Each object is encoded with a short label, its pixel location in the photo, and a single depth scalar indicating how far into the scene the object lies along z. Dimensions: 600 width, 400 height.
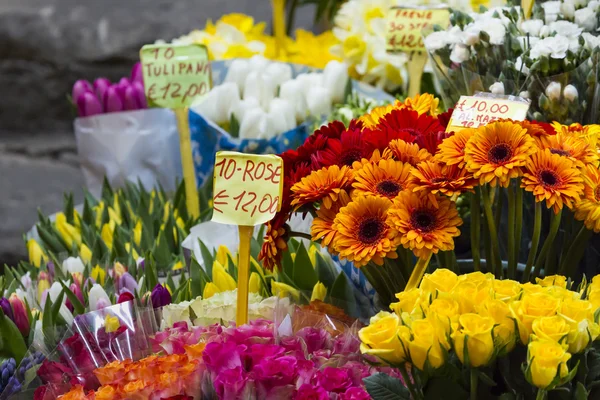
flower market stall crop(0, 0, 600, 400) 2.52
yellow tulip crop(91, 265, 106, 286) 3.25
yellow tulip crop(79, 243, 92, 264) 3.46
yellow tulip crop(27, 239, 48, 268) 3.54
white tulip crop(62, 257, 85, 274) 3.32
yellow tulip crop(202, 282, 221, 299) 3.05
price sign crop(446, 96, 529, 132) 2.88
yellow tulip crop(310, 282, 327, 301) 3.00
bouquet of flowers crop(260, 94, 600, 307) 2.69
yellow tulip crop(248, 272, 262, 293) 3.06
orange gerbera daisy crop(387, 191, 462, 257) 2.67
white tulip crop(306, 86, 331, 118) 4.13
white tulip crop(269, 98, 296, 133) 3.96
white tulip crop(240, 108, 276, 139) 3.88
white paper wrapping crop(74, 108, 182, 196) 4.27
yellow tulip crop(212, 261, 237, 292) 3.07
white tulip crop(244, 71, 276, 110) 4.20
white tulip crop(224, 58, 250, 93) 4.35
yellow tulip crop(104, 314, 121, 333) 2.87
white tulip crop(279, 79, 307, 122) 4.15
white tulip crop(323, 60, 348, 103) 4.25
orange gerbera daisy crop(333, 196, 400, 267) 2.68
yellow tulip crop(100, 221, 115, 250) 3.59
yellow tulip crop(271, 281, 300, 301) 2.94
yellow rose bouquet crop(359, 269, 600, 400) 2.48
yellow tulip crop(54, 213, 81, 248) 3.64
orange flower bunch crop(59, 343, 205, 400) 2.64
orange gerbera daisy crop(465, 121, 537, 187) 2.67
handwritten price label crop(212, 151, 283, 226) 2.80
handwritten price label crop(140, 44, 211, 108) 3.67
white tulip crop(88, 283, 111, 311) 3.06
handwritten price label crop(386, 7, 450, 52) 3.74
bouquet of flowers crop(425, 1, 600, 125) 3.05
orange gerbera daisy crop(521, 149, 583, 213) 2.68
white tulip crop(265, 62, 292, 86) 4.34
